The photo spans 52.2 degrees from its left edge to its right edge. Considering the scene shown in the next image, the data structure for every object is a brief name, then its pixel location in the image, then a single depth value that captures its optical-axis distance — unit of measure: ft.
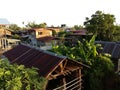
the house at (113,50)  42.06
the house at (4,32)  101.02
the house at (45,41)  92.65
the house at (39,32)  100.83
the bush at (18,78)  22.25
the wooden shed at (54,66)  27.00
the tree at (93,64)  31.80
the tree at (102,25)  67.68
